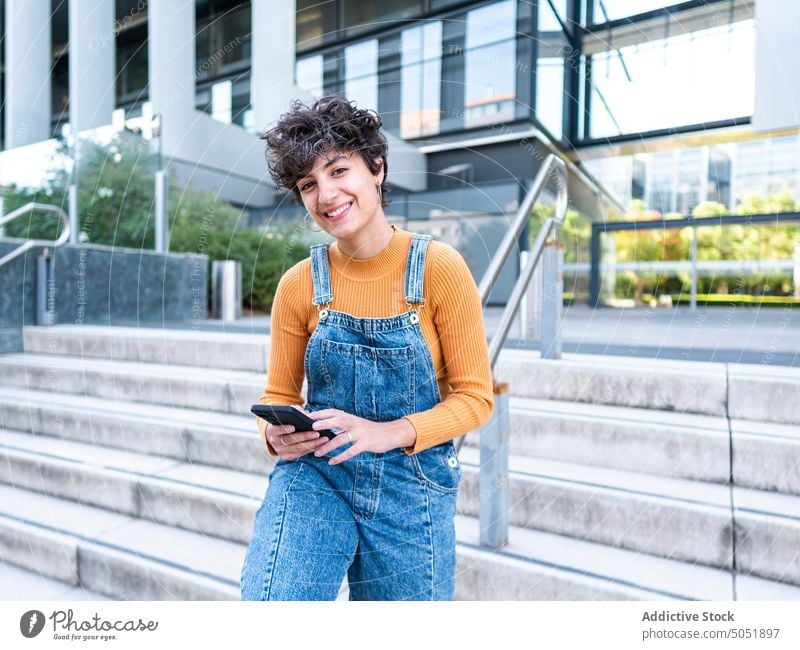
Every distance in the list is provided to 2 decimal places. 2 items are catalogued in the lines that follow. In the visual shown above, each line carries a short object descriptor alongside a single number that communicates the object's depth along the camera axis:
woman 0.73
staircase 1.19
